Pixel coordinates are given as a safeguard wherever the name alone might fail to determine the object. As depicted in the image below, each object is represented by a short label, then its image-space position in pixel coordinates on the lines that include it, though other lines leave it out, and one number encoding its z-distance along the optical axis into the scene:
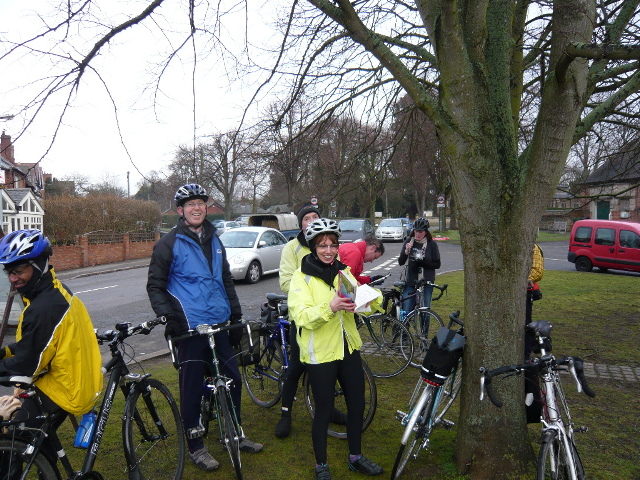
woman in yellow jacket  3.79
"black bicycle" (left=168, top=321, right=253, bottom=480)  3.78
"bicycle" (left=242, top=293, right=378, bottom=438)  5.33
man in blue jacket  4.01
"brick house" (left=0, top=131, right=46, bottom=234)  30.20
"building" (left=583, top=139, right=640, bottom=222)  37.06
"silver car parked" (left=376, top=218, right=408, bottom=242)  36.53
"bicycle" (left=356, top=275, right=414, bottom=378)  6.67
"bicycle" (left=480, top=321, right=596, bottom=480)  3.02
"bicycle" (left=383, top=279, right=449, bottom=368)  6.96
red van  18.61
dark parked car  28.09
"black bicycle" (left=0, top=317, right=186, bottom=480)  2.84
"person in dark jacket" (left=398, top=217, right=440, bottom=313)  8.13
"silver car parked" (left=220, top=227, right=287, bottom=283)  16.03
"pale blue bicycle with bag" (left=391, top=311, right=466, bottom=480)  3.72
